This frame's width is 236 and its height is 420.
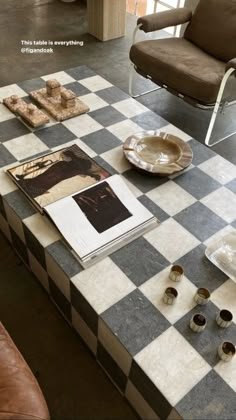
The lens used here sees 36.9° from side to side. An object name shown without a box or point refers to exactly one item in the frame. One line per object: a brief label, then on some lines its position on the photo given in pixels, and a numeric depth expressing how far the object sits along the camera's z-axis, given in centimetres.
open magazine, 110
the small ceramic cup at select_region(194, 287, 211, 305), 97
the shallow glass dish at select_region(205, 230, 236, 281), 108
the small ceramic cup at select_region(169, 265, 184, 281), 102
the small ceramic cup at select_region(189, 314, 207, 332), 91
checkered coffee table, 86
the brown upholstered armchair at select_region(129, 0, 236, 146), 194
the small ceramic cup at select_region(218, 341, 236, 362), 87
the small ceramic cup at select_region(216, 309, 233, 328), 93
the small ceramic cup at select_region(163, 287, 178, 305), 97
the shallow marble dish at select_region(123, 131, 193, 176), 135
